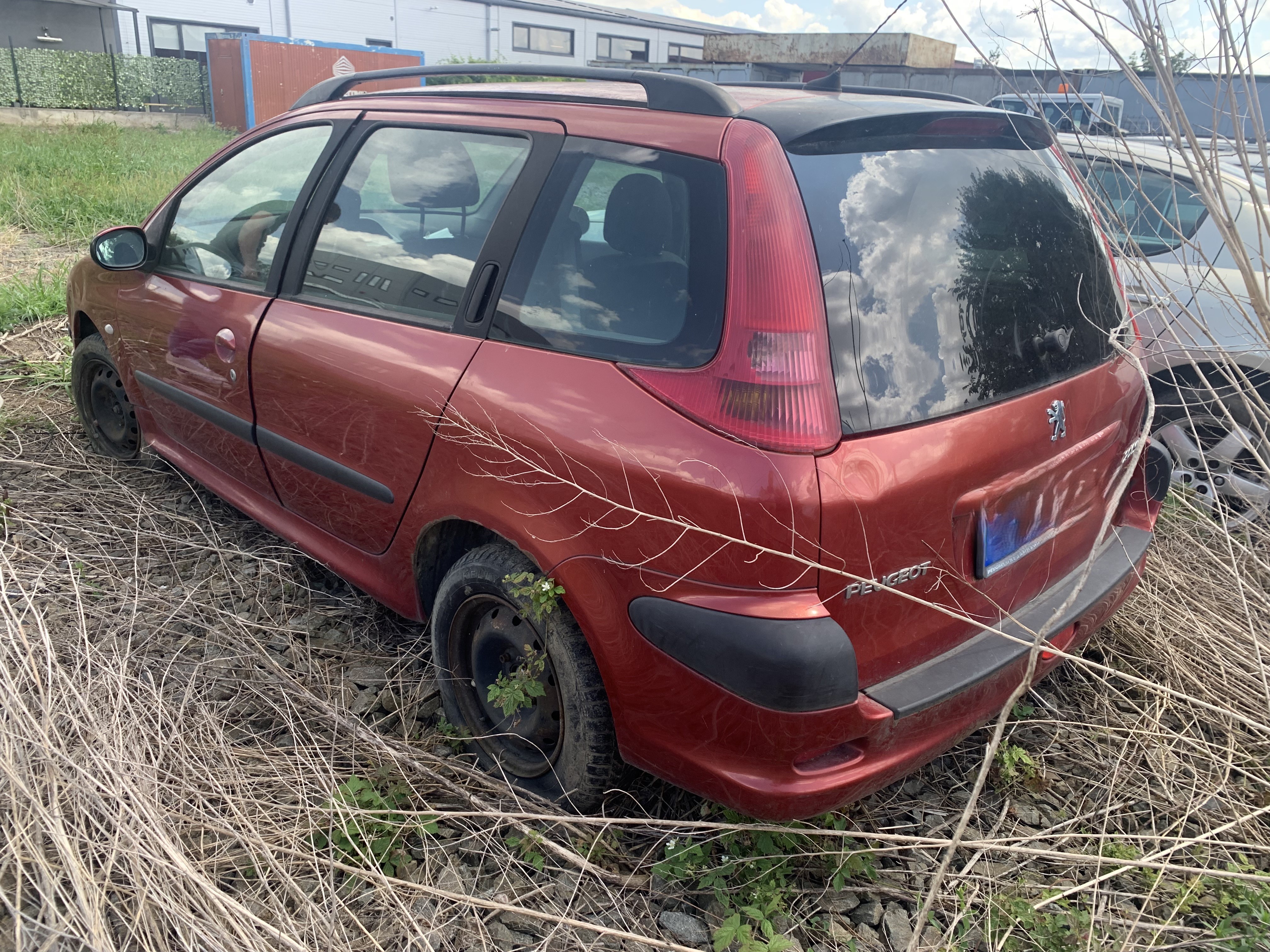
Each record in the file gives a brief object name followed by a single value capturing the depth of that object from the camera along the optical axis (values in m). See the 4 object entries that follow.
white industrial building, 31.41
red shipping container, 25.86
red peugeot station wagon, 1.79
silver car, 2.62
